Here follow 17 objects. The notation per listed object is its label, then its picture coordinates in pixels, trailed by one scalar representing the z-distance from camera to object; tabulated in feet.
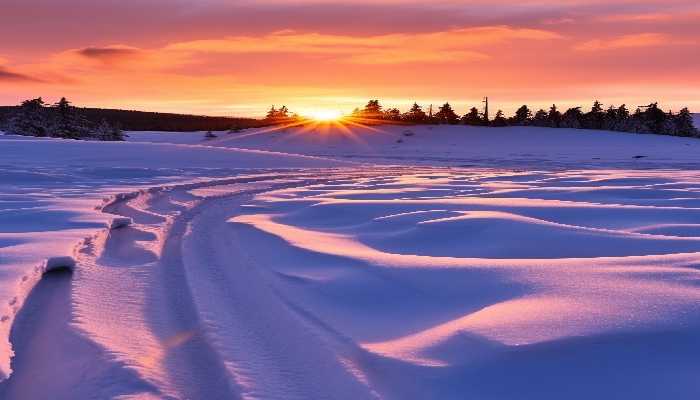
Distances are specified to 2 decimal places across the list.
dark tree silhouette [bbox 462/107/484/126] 146.16
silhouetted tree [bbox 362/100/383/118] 158.42
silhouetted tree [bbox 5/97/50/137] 107.24
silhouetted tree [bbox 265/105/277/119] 213.66
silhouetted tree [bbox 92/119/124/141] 112.98
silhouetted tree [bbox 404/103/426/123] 146.51
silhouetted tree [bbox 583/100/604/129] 154.40
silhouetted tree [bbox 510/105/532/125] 154.30
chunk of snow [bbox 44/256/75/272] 13.88
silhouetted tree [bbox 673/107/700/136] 155.12
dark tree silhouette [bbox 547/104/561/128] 148.47
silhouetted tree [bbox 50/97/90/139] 112.27
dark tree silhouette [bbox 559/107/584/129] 147.74
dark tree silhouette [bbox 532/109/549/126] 148.56
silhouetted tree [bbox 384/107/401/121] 150.43
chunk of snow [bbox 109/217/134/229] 20.66
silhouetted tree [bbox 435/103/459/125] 149.28
